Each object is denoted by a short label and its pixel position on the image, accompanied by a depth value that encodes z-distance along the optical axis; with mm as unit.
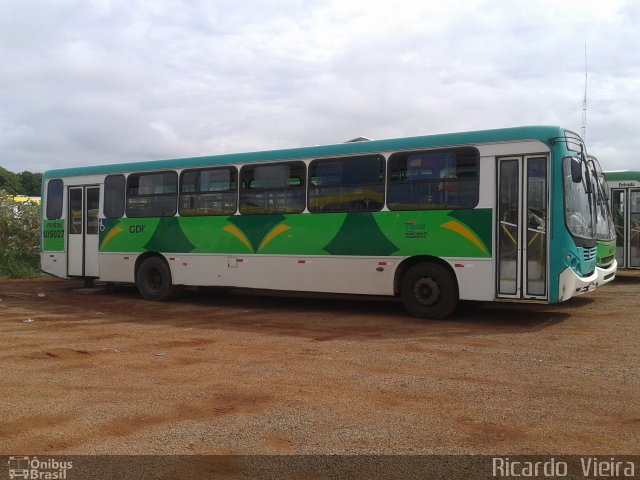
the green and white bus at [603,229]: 10328
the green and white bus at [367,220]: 9367
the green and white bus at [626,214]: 15633
